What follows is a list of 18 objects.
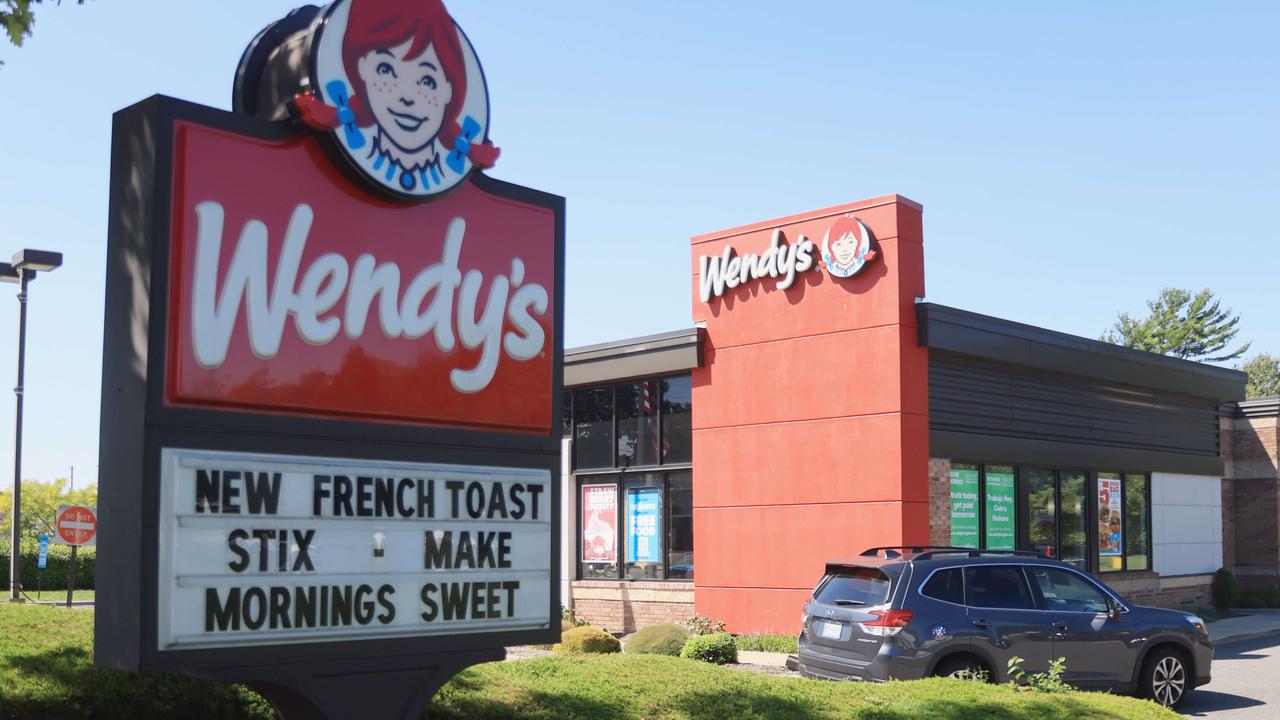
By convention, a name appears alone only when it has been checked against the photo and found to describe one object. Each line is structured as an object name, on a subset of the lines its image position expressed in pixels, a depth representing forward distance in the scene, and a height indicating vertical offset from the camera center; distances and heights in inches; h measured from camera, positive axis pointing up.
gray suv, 503.5 -71.1
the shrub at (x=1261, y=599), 1127.6 -127.0
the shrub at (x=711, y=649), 692.1 -107.8
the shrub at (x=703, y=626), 839.7 -115.5
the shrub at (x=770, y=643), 775.7 -118.6
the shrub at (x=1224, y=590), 1104.8 -116.1
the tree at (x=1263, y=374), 3513.8 +266.8
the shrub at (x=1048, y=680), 447.8 -82.8
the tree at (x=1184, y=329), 3184.1 +357.6
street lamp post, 1069.8 +149.7
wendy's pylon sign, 247.4 +19.0
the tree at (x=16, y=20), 336.2 +122.9
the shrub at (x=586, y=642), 692.1 -104.4
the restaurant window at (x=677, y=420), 919.0 +32.1
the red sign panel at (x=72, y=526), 995.3 -55.7
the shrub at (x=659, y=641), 750.5 -112.8
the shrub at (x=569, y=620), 880.4 -119.9
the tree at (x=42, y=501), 2770.7 -97.2
